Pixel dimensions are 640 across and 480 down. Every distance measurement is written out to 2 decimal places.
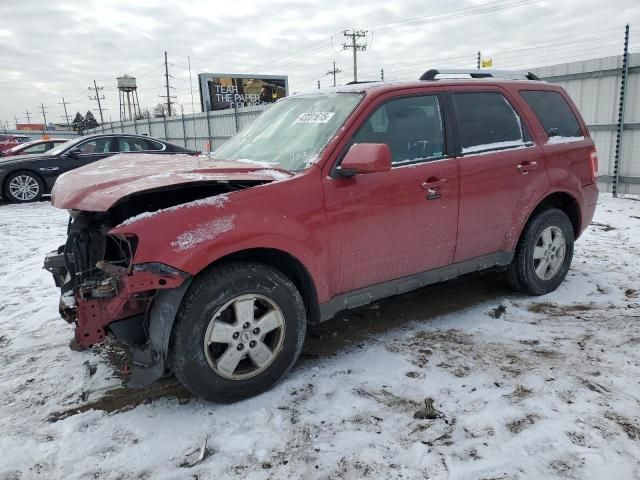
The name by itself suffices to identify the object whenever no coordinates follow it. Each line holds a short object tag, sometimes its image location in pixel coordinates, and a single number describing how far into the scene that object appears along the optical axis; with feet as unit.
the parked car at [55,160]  34.55
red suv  8.87
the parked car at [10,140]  77.03
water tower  188.03
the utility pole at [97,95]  276.41
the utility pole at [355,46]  155.85
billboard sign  102.37
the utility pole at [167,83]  188.75
